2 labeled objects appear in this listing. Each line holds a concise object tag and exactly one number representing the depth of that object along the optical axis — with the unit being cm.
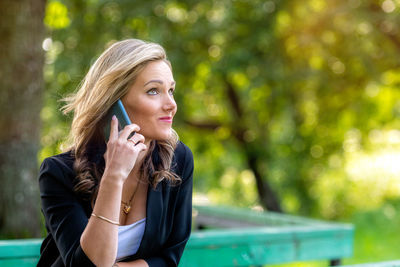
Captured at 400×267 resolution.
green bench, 526
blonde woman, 386
